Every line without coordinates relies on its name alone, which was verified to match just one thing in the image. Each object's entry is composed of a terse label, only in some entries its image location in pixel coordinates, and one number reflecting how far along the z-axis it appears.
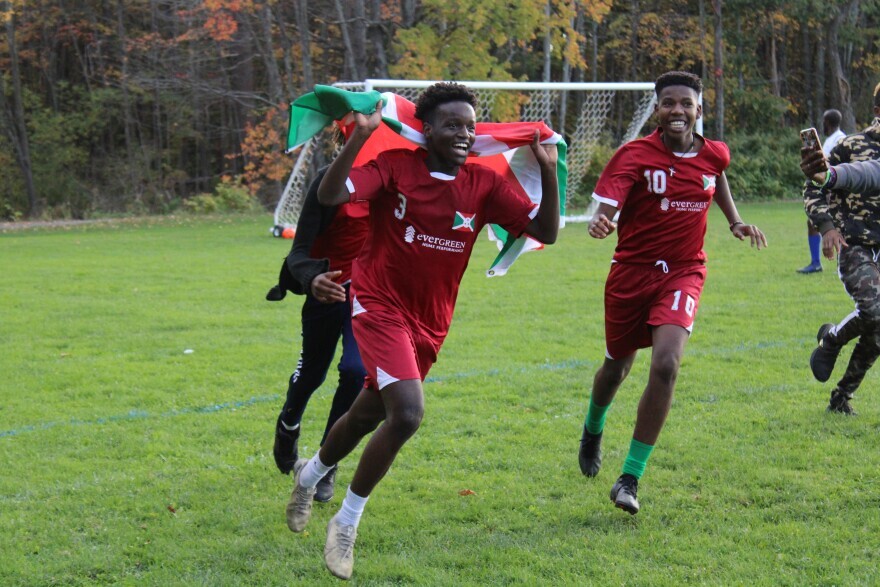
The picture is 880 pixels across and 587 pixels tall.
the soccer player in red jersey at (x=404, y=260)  4.27
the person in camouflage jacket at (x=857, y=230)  6.12
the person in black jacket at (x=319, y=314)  4.96
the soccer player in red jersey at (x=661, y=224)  5.13
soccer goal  19.50
